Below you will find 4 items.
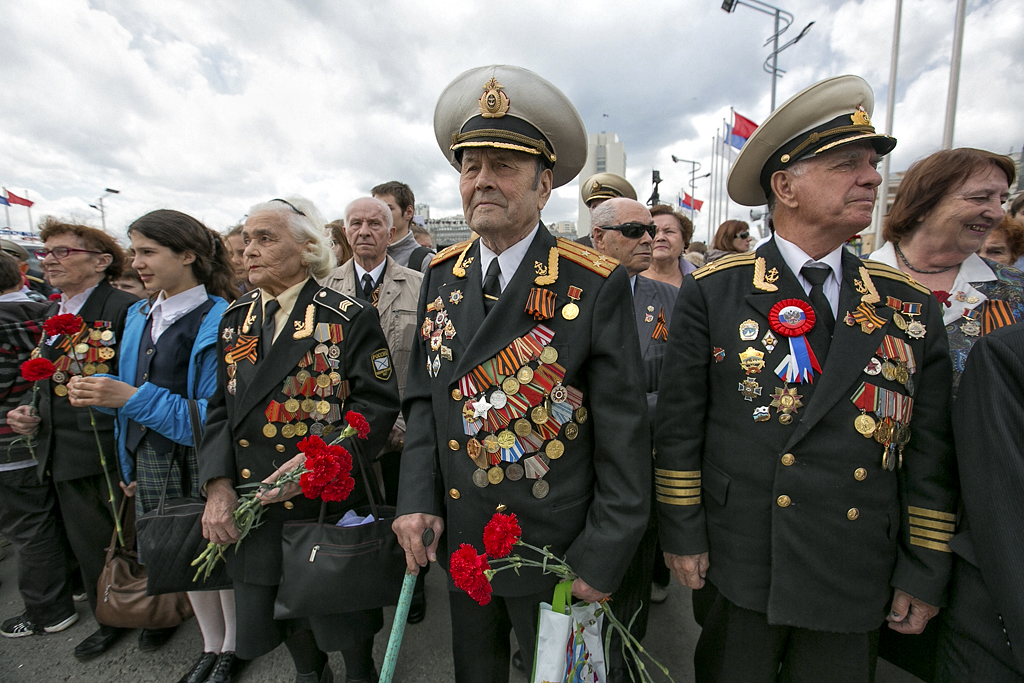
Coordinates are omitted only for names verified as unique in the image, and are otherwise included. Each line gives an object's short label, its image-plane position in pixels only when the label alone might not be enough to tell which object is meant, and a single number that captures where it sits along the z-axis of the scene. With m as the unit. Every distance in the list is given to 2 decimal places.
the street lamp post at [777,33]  15.04
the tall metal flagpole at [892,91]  9.75
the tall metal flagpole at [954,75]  7.71
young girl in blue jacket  2.45
